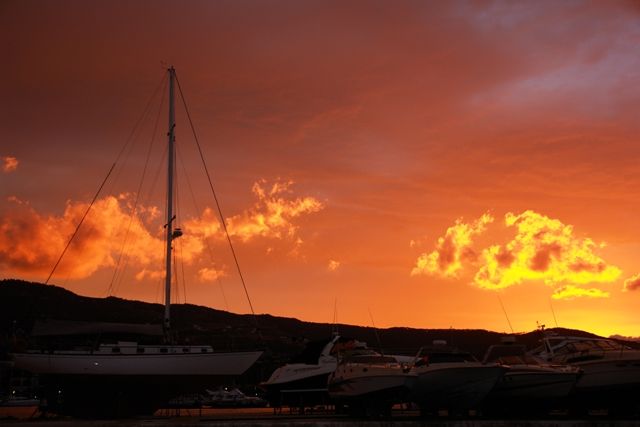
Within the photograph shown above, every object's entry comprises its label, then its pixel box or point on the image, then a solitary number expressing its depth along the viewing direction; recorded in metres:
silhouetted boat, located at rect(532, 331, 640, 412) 25.41
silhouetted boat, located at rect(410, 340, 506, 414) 24.44
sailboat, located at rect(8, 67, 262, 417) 35.12
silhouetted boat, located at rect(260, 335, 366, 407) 37.22
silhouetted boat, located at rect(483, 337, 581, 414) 25.41
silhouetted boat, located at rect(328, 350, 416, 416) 24.89
